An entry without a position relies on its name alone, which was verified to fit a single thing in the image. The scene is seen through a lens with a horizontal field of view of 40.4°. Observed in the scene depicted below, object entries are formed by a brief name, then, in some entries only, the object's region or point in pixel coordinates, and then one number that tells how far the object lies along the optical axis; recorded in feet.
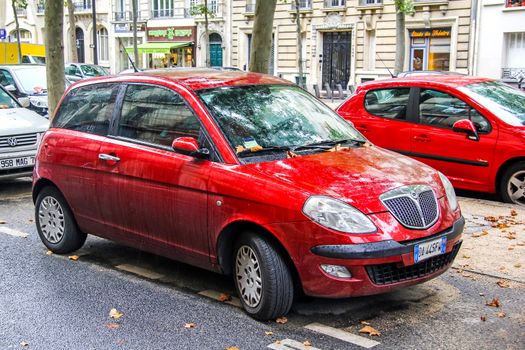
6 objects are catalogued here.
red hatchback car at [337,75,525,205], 30.55
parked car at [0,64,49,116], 55.67
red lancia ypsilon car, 15.98
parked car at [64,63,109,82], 102.48
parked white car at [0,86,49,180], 34.24
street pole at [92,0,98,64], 123.50
